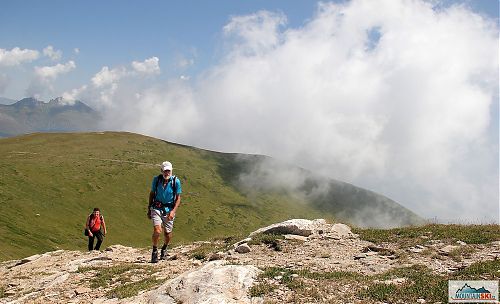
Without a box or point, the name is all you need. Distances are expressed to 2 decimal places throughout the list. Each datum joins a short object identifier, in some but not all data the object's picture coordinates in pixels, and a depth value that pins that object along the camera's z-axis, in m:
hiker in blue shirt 16.34
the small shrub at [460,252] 14.67
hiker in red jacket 25.67
